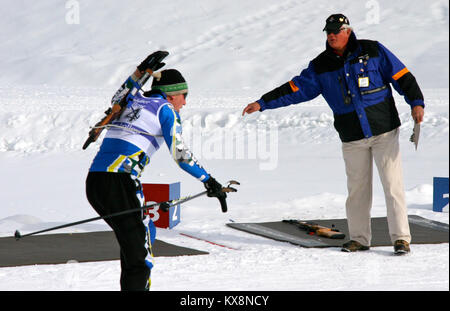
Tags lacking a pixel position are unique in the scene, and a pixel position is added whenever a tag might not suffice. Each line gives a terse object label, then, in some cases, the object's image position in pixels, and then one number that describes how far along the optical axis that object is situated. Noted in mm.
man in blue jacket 10492
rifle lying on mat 11987
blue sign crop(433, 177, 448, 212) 14844
